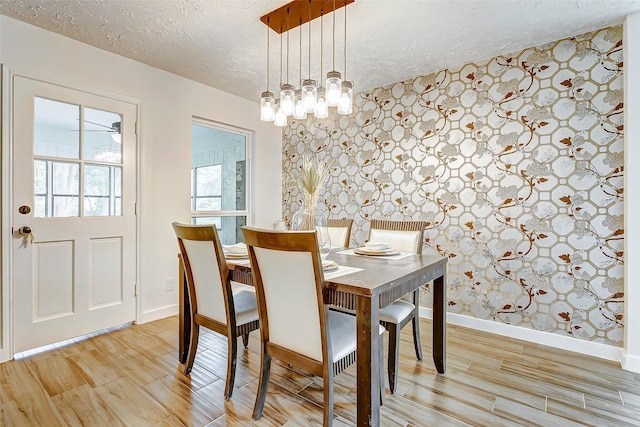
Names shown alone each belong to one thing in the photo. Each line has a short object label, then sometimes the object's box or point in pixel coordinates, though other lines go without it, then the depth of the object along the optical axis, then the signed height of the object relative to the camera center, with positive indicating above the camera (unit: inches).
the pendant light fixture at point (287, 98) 81.0 +28.5
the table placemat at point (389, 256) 81.3 -11.1
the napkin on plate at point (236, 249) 75.9 -9.4
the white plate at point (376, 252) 82.2 -10.3
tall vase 70.9 -0.7
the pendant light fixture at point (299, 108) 82.6 +26.4
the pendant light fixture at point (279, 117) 86.2 +25.5
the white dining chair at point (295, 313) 52.4 -17.5
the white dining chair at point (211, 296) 68.1 -19.0
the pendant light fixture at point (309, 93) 78.0 +28.5
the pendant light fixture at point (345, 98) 77.8 +27.4
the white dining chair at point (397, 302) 71.7 -22.2
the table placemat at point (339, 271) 58.5 -11.5
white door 89.5 -0.6
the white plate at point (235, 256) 73.4 -10.1
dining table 51.3 -14.4
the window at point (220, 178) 136.1 +14.9
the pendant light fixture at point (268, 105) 85.3 +28.0
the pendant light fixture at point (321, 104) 79.8 +26.4
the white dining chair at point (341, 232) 105.6 -6.5
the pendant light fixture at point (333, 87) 75.3 +29.0
